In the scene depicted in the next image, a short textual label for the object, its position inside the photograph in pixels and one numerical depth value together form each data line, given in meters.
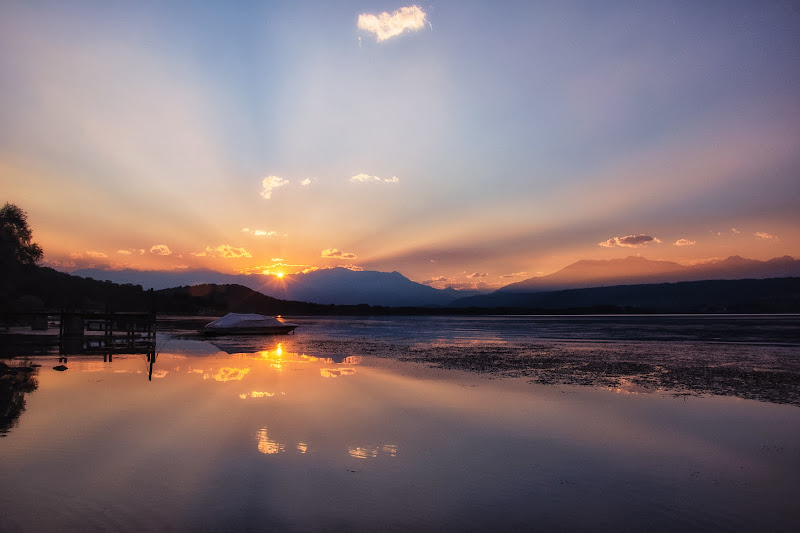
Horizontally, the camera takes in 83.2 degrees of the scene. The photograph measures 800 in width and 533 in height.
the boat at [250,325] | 60.00
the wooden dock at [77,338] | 37.97
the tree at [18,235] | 56.95
